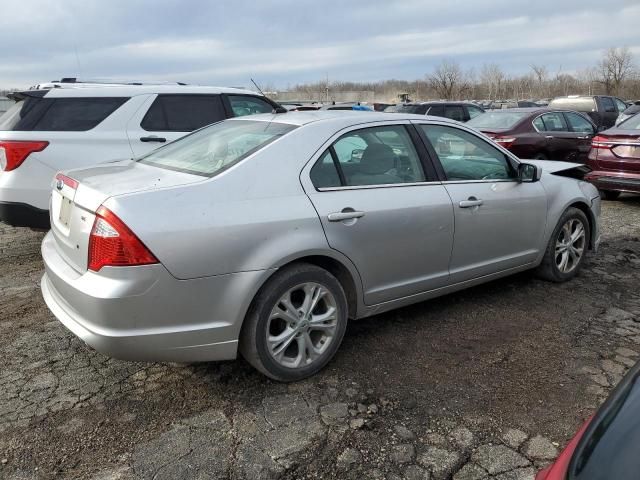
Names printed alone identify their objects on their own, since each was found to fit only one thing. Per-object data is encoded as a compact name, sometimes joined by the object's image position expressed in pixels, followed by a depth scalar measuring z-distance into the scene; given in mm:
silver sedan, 2719
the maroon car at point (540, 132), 9891
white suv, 5273
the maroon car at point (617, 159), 7895
